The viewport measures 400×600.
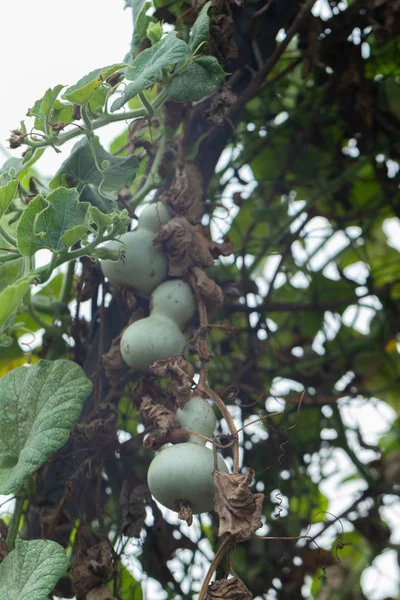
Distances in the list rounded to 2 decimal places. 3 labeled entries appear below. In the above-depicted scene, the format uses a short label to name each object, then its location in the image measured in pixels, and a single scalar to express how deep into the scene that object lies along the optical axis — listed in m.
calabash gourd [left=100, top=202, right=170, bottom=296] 1.97
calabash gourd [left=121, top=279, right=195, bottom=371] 1.91
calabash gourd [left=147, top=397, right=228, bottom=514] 1.80
